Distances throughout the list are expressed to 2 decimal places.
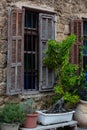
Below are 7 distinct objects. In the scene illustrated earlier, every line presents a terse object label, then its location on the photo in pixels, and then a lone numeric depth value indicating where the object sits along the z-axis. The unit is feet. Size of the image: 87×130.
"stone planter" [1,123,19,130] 11.28
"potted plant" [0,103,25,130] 11.33
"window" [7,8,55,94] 12.37
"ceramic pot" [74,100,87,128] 14.12
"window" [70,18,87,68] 15.05
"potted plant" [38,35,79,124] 13.12
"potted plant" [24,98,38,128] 11.89
